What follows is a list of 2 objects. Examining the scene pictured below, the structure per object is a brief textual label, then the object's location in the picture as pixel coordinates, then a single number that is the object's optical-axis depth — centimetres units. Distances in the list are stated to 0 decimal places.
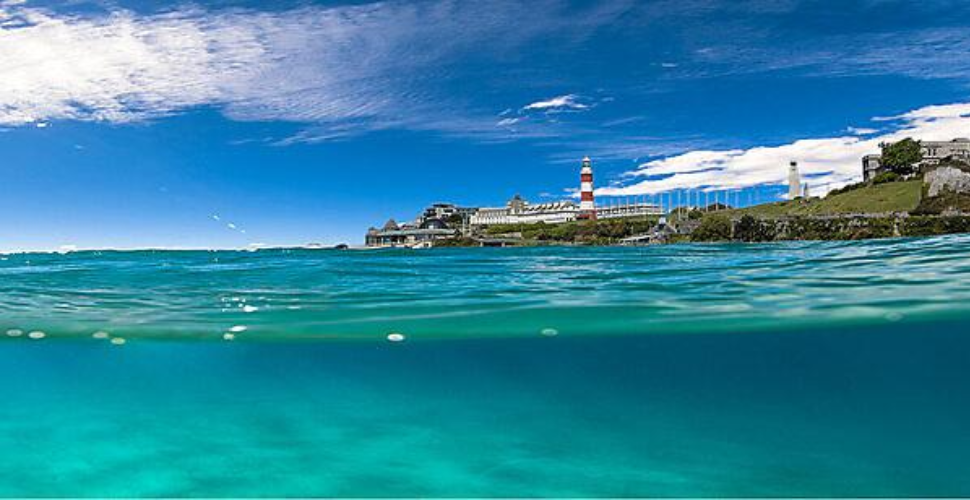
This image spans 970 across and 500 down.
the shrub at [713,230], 7512
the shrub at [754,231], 7500
